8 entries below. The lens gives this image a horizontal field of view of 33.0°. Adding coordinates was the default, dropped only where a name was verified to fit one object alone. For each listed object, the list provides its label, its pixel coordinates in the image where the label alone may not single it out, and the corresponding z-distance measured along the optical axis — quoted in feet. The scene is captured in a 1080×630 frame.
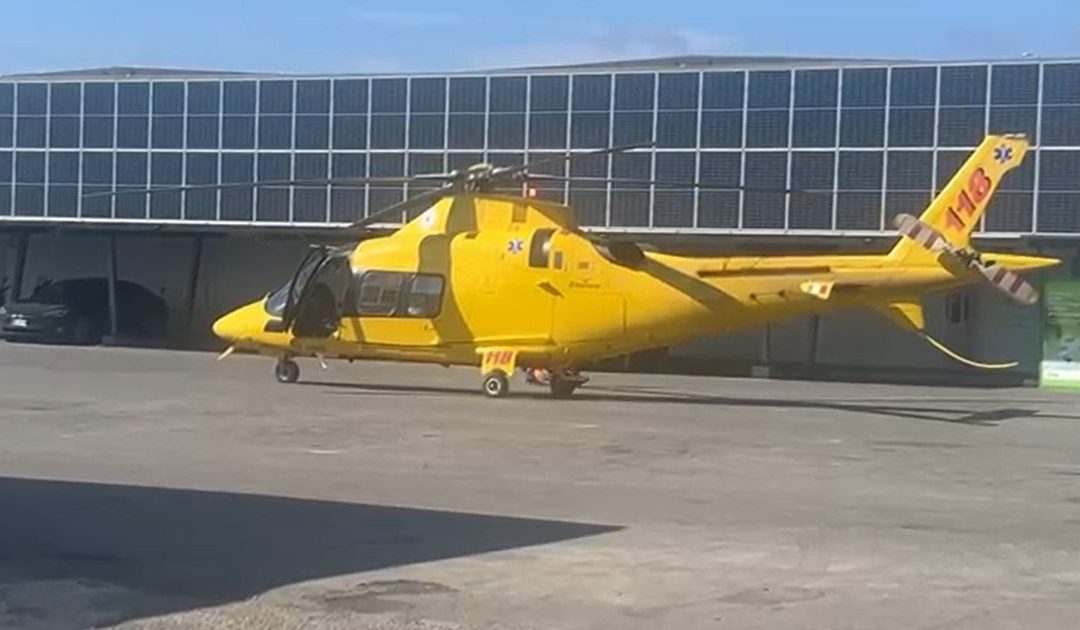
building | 118.73
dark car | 140.26
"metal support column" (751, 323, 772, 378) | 123.13
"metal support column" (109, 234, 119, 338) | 149.59
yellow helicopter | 81.35
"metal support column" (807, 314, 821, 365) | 128.57
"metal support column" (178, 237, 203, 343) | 154.40
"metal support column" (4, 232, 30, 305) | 155.12
